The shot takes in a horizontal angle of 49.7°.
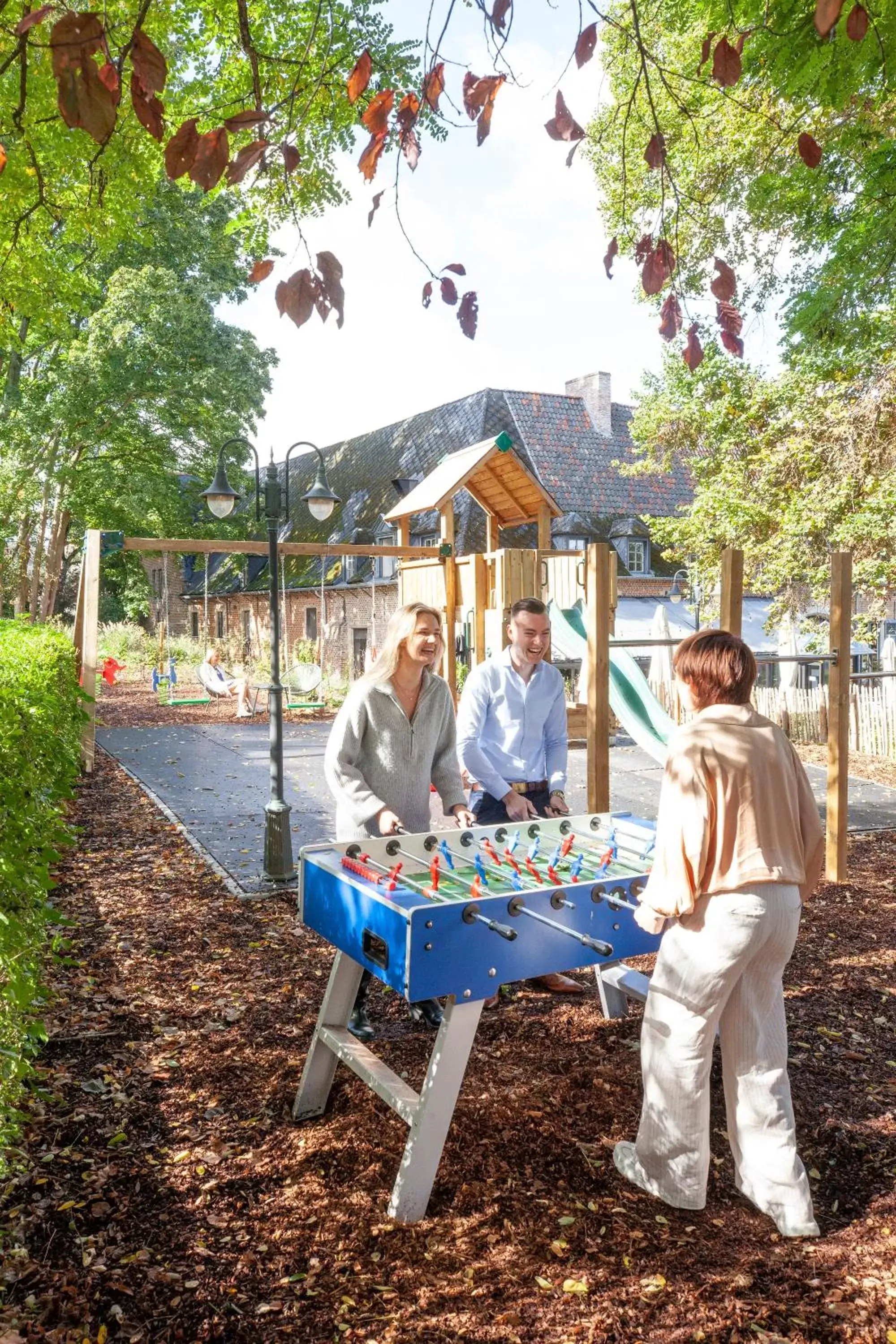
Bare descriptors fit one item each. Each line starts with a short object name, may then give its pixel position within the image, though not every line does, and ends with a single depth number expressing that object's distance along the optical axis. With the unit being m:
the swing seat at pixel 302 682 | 18.05
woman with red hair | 2.86
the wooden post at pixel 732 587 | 5.90
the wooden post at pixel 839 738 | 6.44
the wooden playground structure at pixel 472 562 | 10.43
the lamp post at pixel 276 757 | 6.66
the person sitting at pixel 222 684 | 18.05
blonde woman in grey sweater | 4.08
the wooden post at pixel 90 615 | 10.31
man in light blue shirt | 4.98
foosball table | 2.88
